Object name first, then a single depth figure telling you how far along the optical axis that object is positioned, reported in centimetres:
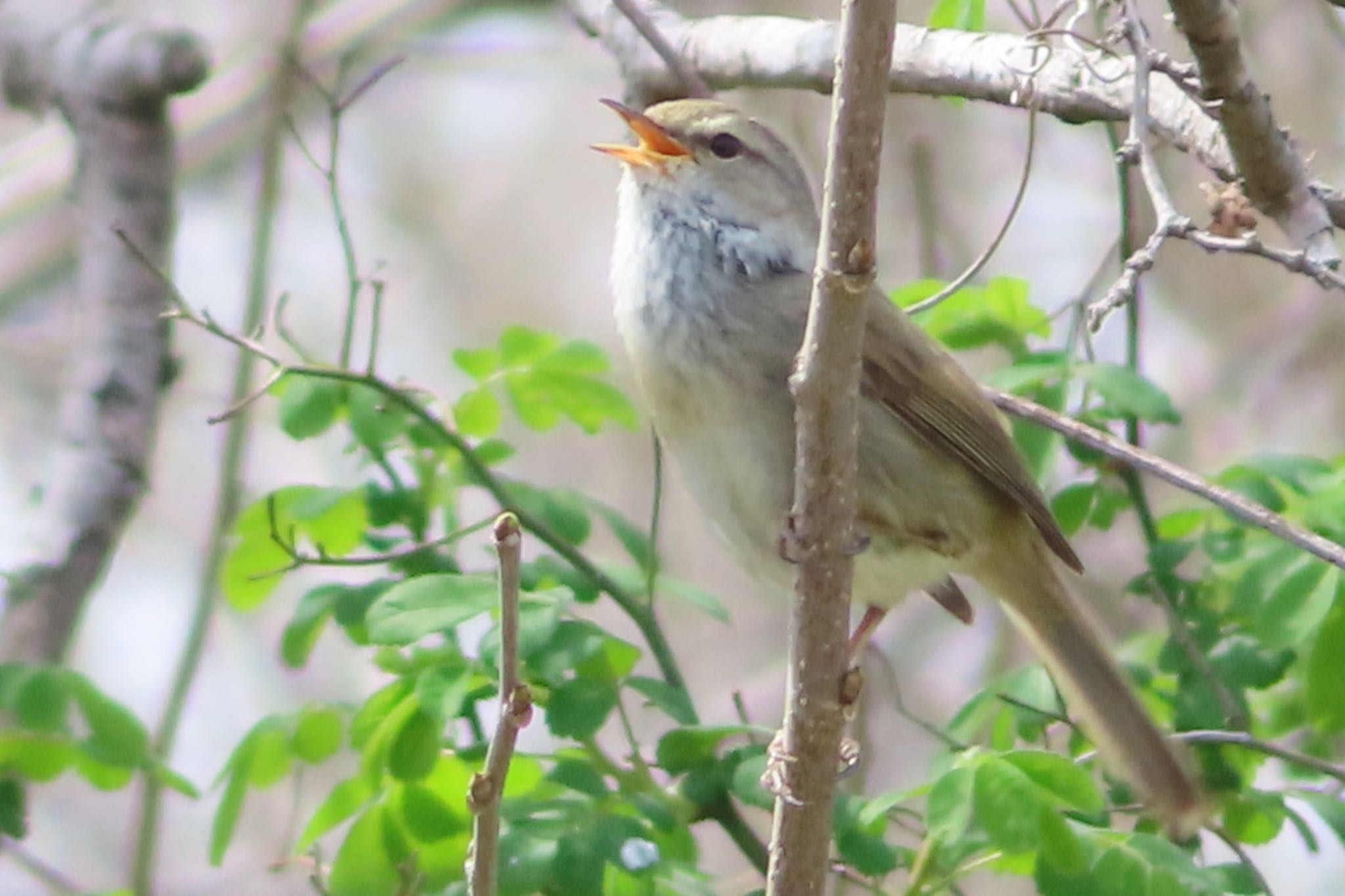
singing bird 602
